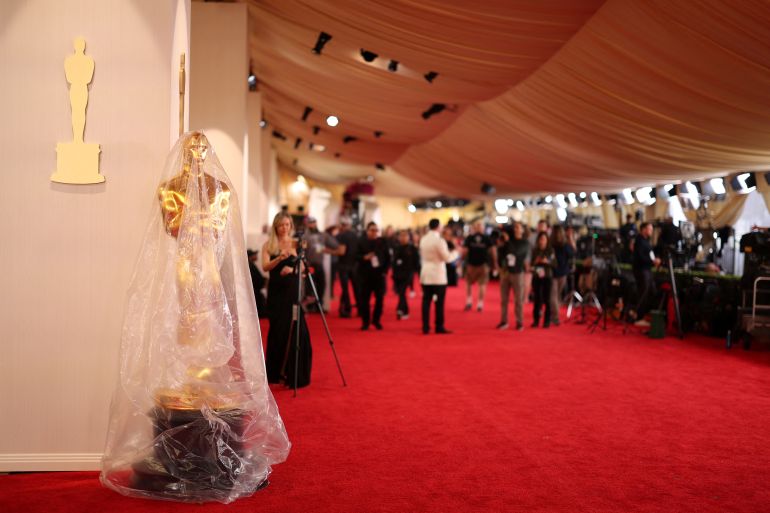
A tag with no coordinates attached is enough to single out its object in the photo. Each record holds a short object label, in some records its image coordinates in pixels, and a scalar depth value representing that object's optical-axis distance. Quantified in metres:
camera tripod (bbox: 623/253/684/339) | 10.49
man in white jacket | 10.17
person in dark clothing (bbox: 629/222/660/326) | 11.27
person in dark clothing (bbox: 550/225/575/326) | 11.70
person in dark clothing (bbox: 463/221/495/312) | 13.75
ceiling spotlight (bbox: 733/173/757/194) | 11.64
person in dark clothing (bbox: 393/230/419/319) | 12.12
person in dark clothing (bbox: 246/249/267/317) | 10.40
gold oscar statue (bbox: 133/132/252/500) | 3.89
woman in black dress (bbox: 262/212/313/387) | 6.68
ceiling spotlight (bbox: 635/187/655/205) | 15.36
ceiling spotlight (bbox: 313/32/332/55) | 8.96
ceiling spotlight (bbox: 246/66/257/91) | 13.21
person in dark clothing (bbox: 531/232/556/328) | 11.16
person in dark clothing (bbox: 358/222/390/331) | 10.91
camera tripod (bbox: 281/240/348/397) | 6.48
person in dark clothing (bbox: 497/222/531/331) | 10.87
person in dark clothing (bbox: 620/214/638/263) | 14.36
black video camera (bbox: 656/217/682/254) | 11.24
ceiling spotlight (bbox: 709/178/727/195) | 12.59
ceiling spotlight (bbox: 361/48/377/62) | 9.62
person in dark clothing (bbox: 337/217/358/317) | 12.98
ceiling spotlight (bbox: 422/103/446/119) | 12.17
